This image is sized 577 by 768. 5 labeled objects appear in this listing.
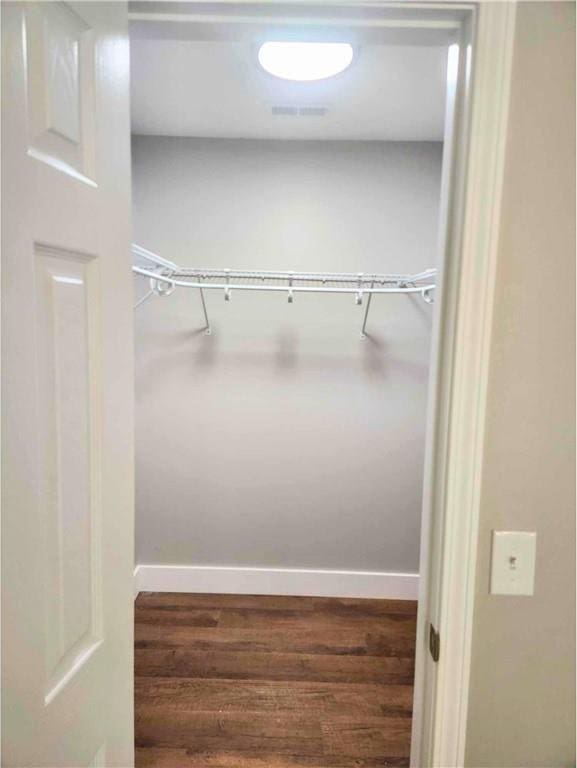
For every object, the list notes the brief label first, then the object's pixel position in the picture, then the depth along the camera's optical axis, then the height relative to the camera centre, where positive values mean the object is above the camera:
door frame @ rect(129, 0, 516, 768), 0.79 +0.11
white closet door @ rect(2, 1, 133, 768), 0.61 -0.08
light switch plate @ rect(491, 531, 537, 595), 0.86 -0.40
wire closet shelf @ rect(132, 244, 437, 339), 2.16 +0.30
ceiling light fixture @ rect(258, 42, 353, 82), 1.59 +0.98
